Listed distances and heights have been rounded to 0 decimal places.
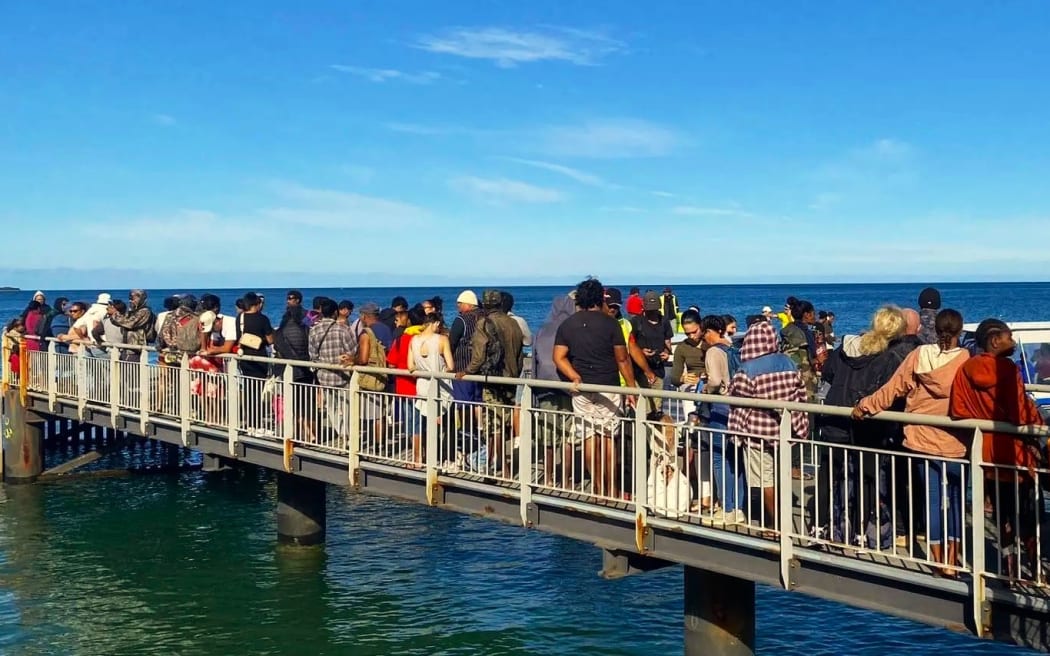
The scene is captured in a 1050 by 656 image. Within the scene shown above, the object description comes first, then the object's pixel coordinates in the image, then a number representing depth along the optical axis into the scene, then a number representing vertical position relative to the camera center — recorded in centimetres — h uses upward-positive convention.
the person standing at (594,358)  893 -55
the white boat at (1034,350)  1581 -98
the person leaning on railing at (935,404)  670 -76
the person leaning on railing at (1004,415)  619 -78
